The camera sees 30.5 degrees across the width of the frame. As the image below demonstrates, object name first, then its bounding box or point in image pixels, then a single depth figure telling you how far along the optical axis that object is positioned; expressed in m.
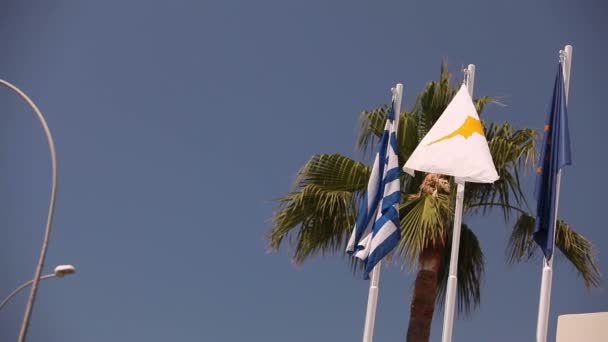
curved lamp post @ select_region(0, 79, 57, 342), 16.06
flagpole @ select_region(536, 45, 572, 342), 14.52
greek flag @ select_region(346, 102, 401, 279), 16.19
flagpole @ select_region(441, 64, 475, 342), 15.98
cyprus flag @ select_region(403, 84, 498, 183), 15.48
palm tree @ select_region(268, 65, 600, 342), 16.70
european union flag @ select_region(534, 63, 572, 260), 14.88
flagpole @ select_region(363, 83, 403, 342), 17.88
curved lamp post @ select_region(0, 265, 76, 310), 17.14
